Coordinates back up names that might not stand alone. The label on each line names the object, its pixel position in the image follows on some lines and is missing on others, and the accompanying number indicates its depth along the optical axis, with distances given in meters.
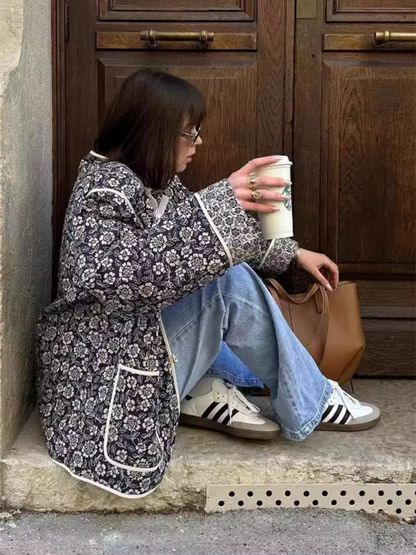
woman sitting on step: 1.62
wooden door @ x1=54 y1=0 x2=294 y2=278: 2.43
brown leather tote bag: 2.23
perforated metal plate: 1.87
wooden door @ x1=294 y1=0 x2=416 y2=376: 2.44
